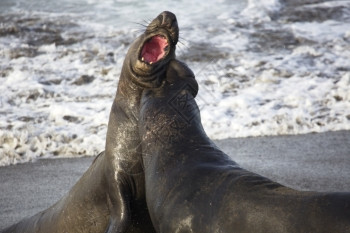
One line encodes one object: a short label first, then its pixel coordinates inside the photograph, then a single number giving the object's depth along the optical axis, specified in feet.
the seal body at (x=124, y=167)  35.27
